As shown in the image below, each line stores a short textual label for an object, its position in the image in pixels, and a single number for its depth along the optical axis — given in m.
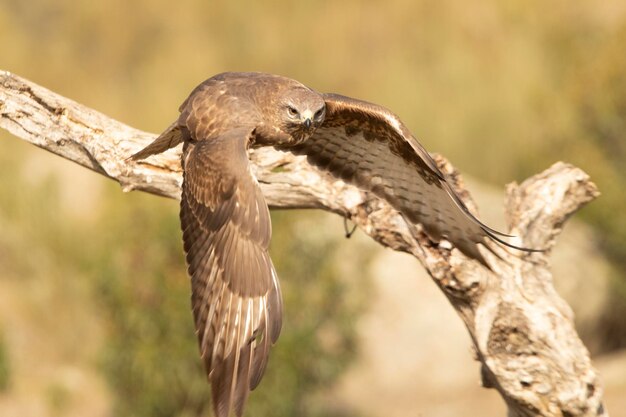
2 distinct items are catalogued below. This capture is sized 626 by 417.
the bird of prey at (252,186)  9.80
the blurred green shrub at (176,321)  21.36
